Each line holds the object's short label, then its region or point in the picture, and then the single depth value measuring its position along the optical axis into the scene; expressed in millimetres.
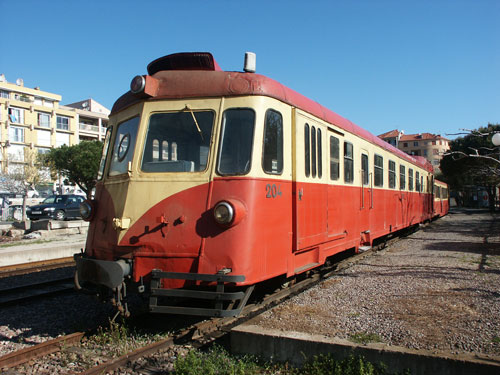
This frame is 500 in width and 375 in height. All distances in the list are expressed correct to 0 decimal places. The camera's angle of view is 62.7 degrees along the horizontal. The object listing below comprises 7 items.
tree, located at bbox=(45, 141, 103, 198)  36750
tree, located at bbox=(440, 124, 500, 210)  35134
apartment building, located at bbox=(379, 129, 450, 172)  97312
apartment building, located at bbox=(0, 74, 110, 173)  52219
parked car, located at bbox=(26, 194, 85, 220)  23062
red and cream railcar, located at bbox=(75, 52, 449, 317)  4691
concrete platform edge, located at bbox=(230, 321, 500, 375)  3473
